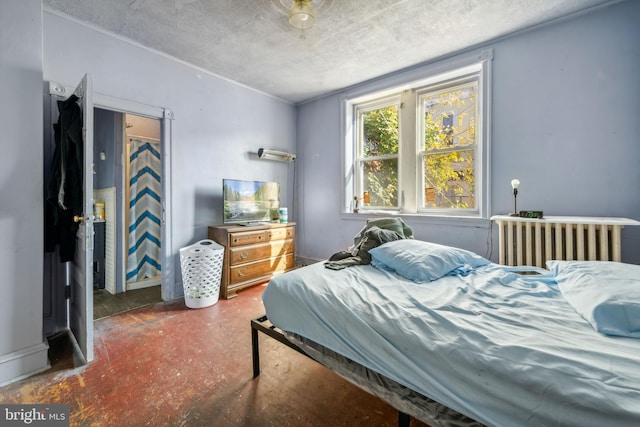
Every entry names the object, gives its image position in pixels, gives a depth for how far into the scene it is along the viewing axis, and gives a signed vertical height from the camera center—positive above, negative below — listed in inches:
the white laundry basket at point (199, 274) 110.3 -25.7
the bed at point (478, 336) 30.4 -18.4
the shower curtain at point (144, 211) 135.9 +1.3
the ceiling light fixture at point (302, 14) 79.1 +60.4
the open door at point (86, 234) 71.7 -5.7
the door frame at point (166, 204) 117.5 +4.2
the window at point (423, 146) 118.8 +34.4
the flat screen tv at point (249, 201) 131.5 +6.8
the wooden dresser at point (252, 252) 123.3 -19.7
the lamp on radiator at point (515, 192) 95.7 +8.0
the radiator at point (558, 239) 79.6 -8.4
